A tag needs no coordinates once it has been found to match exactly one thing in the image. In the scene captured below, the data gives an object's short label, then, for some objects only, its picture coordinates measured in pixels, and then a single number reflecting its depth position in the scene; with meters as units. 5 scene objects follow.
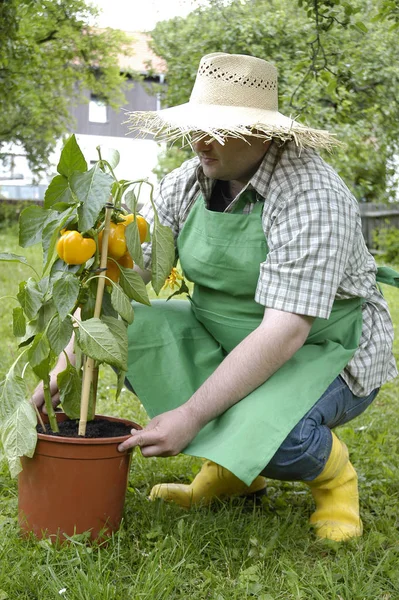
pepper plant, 1.73
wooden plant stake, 1.83
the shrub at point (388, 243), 10.97
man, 1.90
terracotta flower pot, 1.78
